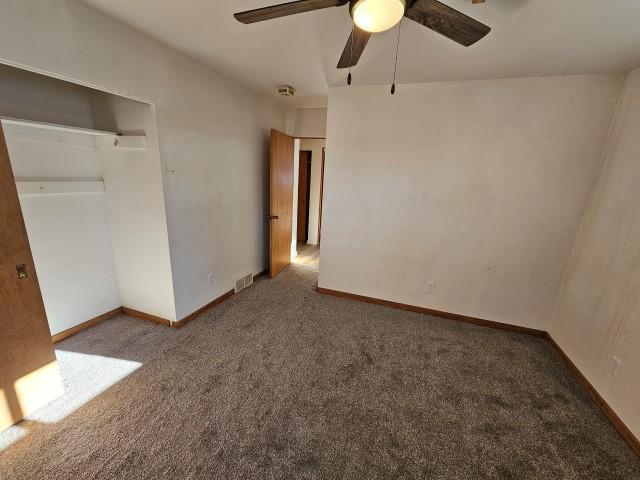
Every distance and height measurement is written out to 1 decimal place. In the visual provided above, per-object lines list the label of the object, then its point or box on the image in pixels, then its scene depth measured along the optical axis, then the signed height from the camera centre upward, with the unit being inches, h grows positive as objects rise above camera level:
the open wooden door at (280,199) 135.6 -12.9
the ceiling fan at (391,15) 39.5 +28.2
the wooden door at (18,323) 55.1 -36.4
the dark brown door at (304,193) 218.5 -13.2
